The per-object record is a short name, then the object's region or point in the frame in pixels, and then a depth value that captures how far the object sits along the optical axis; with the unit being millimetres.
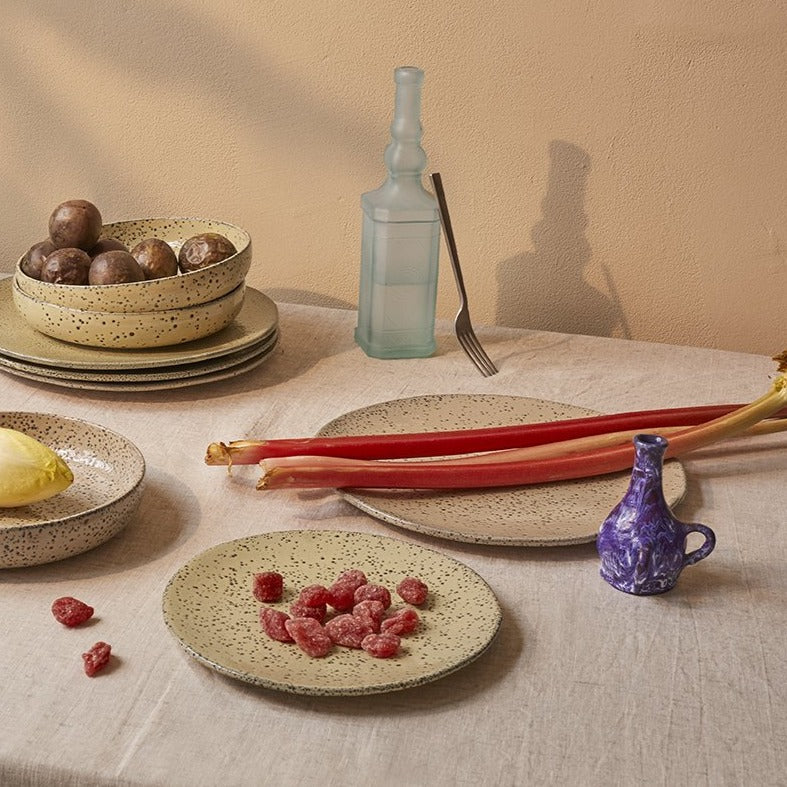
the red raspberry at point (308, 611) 1302
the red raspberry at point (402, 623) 1292
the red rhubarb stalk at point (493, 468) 1469
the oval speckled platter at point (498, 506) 1426
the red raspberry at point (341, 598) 1318
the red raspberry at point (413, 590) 1325
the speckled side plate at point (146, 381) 1681
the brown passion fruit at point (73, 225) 1737
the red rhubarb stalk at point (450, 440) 1509
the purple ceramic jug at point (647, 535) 1350
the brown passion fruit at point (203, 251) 1736
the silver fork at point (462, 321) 1800
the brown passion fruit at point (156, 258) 1727
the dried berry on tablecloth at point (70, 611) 1297
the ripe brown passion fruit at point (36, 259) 1741
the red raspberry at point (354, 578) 1333
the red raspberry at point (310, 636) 1269
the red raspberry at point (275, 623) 1284
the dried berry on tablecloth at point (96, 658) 1252
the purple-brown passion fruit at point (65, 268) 1700
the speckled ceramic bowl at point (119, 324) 1686
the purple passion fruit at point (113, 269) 1681
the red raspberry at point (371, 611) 1296
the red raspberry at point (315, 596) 1310
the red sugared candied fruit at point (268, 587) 1324
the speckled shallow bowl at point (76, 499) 1333
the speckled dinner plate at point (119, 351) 1680
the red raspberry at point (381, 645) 1267
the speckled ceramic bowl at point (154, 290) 1676
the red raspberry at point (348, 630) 1283
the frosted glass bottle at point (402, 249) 1782
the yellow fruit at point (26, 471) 1371
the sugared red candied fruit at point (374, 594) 1316
